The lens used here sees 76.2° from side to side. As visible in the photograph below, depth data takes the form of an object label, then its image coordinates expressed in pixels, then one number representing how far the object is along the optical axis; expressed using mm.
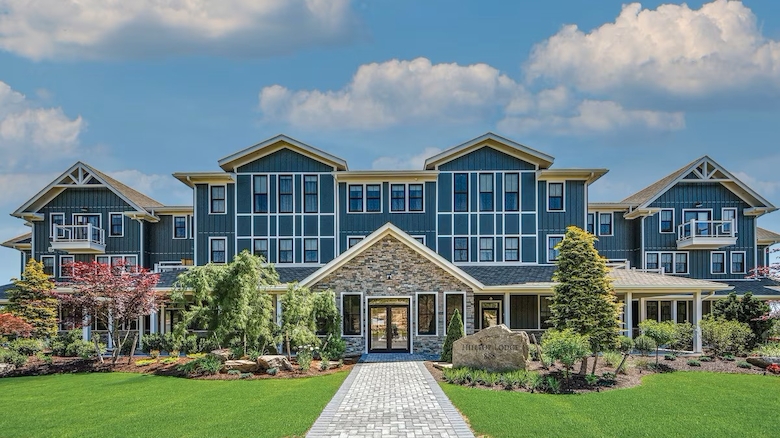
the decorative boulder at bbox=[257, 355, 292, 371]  16125
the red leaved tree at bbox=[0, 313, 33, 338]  18875
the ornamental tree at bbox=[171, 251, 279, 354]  16531
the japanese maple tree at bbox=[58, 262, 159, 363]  18406
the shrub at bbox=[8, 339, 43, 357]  19609
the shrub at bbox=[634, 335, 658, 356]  17250
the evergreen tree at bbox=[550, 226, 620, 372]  15320
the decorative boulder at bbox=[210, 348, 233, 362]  16656
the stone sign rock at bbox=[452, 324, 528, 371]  15328
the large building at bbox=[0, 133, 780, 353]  20516
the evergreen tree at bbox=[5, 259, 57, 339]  21953
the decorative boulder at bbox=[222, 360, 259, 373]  16297
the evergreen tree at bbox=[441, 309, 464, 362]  17859
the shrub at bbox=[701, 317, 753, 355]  19250
